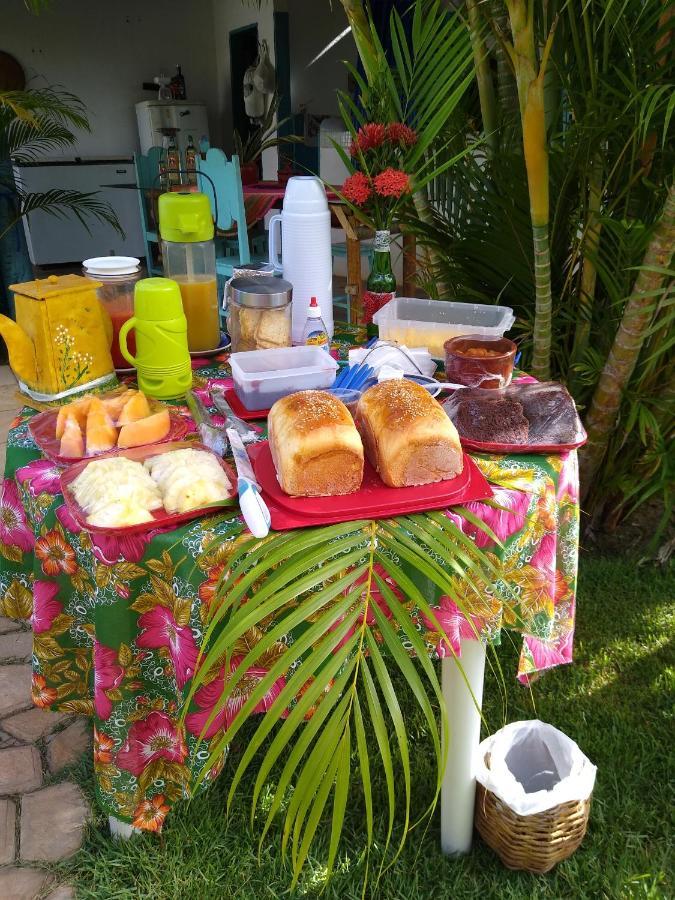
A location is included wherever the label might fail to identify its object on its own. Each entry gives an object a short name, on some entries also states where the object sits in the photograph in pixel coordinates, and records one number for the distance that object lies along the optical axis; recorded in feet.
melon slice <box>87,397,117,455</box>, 4.00
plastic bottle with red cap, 5.25
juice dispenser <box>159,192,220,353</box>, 5.34
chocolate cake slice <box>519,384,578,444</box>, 4.09
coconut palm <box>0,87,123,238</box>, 13.20
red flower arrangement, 5.77
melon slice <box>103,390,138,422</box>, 4.31
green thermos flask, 4.52
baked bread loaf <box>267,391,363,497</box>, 3.45
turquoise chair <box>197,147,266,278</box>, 13.34
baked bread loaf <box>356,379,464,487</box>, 3.52
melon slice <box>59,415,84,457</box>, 3.98
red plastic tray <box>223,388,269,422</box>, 4.45
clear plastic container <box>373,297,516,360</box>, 5.35
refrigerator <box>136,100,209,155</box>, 25.05
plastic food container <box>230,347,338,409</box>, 4.40
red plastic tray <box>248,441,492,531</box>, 3.37
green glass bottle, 6.04
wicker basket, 4.86
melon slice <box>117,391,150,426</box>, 4.23
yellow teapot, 4.53
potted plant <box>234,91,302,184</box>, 22.47
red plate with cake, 4.08
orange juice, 5.40
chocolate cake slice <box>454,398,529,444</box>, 4.09
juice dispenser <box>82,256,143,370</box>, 4.90
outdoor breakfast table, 3.46
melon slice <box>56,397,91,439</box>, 4.17
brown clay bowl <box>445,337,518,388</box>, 4.65
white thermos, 5.42
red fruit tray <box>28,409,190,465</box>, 3.95
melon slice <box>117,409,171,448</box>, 4.07
